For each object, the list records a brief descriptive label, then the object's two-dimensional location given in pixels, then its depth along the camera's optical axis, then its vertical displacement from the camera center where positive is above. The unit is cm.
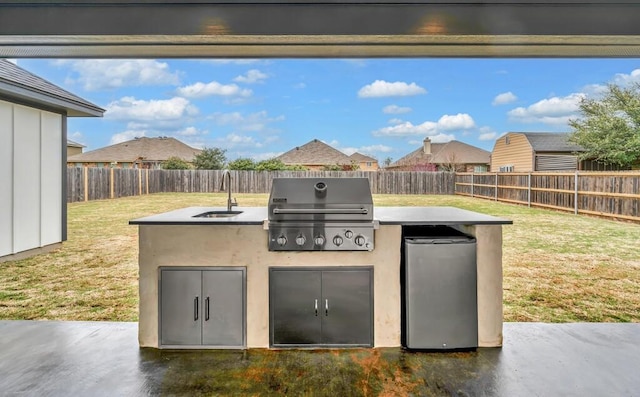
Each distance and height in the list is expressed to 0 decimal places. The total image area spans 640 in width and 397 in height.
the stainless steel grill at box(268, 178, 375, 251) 216 -18
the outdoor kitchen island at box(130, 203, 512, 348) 221 -48
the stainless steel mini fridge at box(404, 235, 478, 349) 218 -62
